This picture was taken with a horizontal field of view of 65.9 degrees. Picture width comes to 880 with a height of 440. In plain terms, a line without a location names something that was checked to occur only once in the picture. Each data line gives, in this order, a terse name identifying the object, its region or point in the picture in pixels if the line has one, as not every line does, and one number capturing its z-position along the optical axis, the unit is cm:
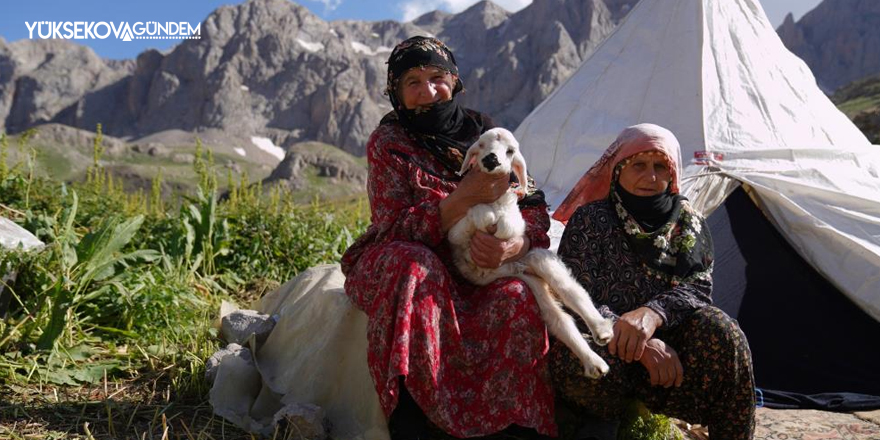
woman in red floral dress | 221
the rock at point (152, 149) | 8598
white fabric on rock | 248
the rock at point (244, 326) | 321
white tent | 374
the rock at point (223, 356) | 288
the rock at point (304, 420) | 238
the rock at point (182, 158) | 8549
